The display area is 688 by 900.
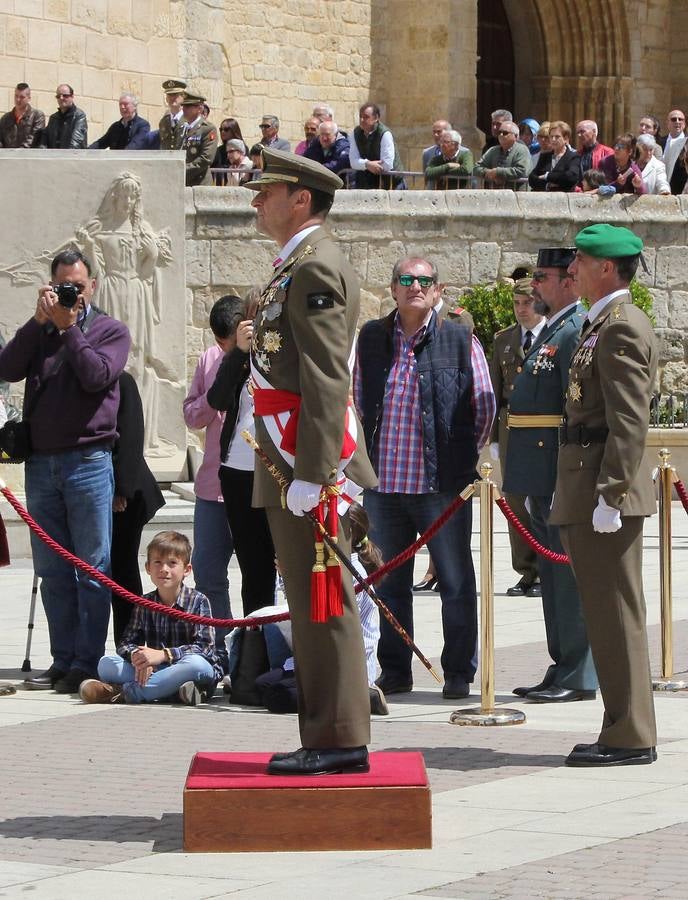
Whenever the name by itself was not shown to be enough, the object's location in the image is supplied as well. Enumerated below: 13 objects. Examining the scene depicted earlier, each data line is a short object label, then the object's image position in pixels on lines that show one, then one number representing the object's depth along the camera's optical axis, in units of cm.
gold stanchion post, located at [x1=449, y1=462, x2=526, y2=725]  1524
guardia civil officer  1625
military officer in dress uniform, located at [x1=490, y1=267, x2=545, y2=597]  2258
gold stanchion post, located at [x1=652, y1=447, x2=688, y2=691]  1705
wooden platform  1100
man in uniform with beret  1293
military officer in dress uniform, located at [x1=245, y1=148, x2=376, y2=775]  1119
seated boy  1625
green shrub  3834
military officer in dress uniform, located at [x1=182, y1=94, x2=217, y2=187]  3816
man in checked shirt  1666
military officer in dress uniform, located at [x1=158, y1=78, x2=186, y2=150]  3819
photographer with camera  1675
